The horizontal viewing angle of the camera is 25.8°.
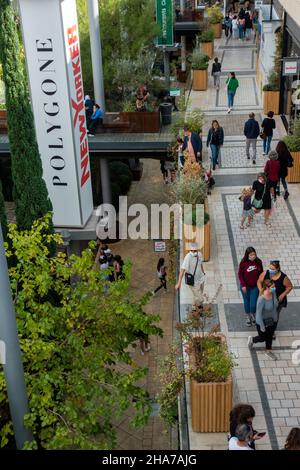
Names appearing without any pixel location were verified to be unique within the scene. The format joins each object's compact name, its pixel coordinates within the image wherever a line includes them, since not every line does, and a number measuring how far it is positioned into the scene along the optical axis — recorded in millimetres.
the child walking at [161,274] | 15906
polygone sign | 15039
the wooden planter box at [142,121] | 20062
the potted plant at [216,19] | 36750
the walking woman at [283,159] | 15209
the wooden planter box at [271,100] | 22391
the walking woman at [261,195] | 13680
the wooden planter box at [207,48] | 31922
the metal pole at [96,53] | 18766
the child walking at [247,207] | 14164
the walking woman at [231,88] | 22891
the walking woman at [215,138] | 16703
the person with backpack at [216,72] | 26781
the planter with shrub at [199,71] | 27078
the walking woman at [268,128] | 17609
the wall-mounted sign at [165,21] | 24734
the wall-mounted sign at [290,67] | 19297
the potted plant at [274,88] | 22406
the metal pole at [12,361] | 6530
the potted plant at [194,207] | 13227
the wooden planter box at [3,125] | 20366
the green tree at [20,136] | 13039
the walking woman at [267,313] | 9781
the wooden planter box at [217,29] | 36938
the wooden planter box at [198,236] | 13234
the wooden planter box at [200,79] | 27203
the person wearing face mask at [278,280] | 10117
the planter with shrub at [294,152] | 16609
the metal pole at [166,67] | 24344
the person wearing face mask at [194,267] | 11125
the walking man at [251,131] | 17297
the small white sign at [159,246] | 14680
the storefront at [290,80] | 19484
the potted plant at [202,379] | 8789
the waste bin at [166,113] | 20641
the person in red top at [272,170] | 14383
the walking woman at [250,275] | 10508
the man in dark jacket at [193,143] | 16375
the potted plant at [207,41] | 31781
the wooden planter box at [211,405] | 8766
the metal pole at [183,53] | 33625
